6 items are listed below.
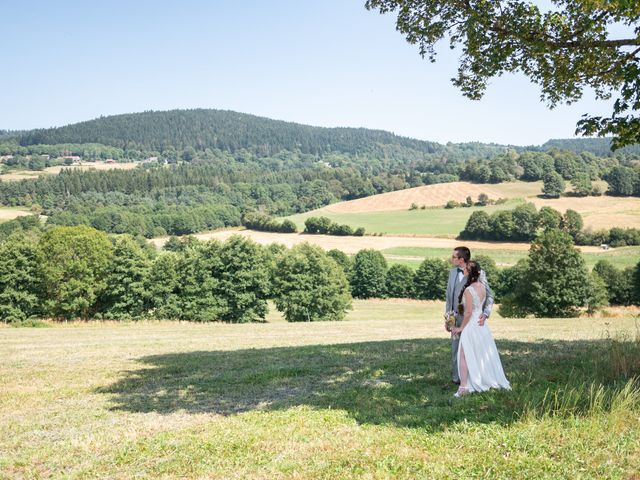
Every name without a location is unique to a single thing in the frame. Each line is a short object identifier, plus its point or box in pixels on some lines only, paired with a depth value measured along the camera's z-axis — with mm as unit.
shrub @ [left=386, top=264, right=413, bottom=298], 93625
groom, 10000
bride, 9672
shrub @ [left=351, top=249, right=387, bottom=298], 95312
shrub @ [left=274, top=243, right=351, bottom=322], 59750
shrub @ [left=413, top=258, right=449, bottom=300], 89200
